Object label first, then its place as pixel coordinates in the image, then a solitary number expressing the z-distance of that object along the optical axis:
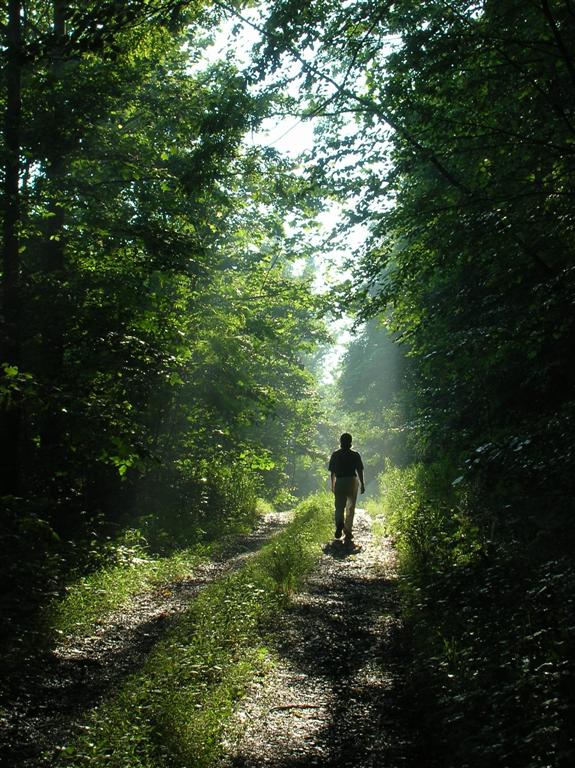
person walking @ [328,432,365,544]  12.75
